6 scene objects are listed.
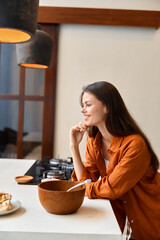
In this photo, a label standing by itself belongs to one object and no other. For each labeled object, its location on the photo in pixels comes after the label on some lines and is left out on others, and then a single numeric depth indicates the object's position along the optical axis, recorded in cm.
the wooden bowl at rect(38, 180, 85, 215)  102
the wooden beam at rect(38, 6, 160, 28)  380
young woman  135
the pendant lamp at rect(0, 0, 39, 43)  114
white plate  101
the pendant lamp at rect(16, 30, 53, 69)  198
